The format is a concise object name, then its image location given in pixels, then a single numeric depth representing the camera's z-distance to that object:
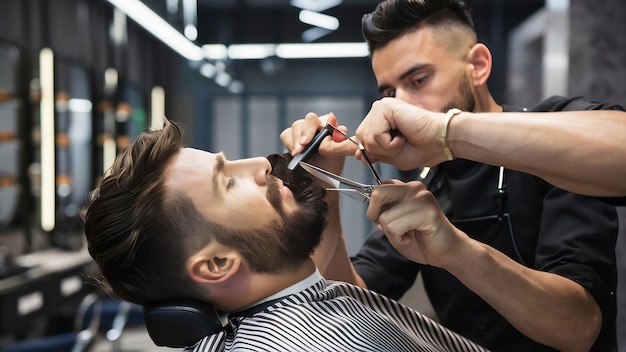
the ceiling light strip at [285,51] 5.13
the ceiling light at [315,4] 4.97
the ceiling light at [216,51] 5.35
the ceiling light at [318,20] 5.05
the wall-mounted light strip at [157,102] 6.38
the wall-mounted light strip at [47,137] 5.09
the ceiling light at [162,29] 3.38
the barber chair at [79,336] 3.46
